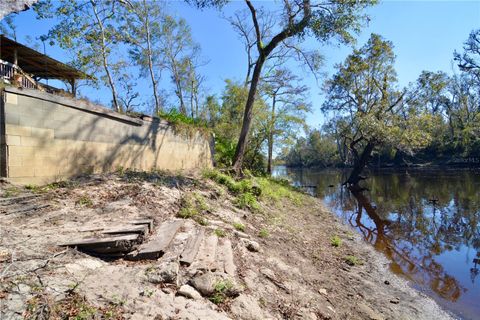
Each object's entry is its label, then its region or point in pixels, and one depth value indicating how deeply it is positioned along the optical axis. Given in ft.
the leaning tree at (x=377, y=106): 69.82
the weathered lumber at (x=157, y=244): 12.71
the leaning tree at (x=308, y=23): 36.76
